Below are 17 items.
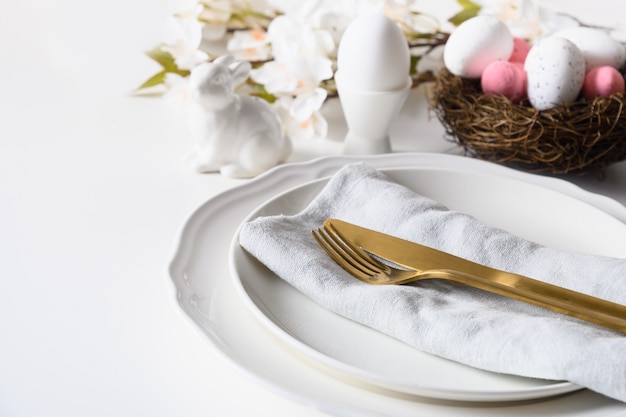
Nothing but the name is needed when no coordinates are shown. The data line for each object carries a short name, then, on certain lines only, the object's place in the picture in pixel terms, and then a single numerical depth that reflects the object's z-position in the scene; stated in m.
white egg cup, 0.90
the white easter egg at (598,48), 0.92
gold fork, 0.54
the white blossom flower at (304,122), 0.97
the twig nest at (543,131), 0.82
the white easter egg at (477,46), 0.90
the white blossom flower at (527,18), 1.07
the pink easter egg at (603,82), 0.86
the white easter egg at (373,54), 0.87
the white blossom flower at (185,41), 1.03
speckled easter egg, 0.85
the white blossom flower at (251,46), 1.08
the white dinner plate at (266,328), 0.49
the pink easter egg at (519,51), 0.96
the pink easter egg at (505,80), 0.88
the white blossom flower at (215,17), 1.14
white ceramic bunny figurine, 0.86
